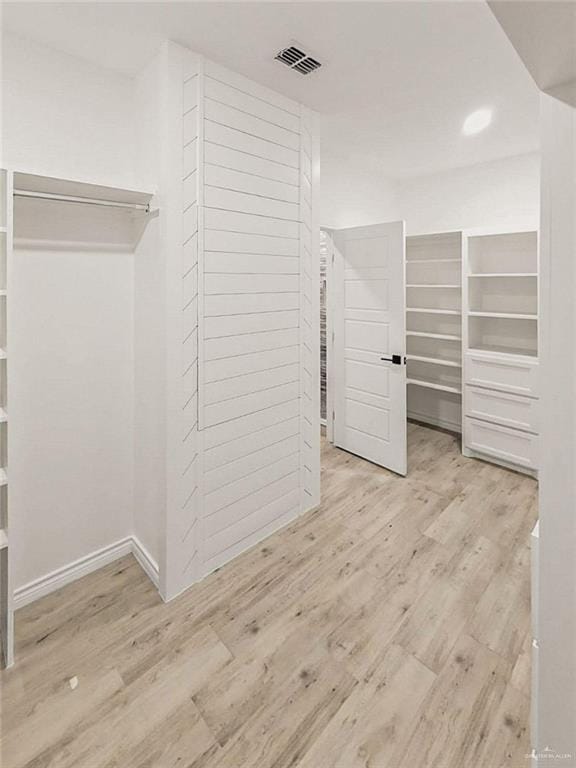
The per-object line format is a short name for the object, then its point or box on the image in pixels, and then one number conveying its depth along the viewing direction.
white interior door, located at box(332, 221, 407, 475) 3.57
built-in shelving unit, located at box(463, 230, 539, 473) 3.58
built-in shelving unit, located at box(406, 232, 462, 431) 4.61
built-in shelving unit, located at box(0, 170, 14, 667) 1.75
